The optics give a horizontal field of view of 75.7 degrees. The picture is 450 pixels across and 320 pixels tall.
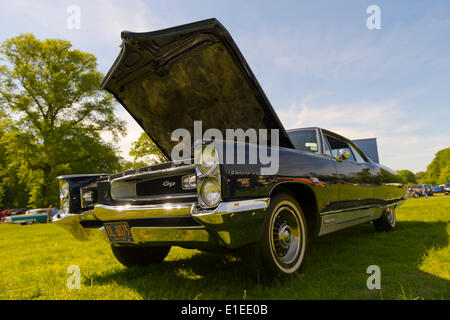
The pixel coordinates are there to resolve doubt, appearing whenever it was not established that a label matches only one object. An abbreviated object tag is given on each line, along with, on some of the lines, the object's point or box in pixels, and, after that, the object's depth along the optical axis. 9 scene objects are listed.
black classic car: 2.00
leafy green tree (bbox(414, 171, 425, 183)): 118.81
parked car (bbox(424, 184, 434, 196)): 34.26
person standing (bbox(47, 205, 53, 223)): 19.38
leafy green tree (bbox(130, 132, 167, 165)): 23.58
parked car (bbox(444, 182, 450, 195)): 33.69
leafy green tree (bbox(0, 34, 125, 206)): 20.03
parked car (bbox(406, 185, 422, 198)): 31.25
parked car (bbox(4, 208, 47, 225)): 21.23
